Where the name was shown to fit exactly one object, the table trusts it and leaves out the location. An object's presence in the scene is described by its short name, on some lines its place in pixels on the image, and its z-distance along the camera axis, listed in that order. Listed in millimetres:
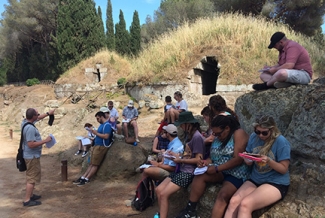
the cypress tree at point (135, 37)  34062
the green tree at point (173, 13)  32669
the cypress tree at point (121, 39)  34531
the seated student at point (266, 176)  3043
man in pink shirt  4203
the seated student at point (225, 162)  3439
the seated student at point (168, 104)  8961
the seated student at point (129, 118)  9078
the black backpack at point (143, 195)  4965
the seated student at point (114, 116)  9289
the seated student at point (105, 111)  6879
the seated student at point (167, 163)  4746
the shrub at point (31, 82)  29016
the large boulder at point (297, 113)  3580
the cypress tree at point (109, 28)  34719
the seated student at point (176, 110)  7773
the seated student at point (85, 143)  8391
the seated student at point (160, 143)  6370
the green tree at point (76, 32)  27719
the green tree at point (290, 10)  22031
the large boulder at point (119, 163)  6797
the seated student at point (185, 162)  4098
